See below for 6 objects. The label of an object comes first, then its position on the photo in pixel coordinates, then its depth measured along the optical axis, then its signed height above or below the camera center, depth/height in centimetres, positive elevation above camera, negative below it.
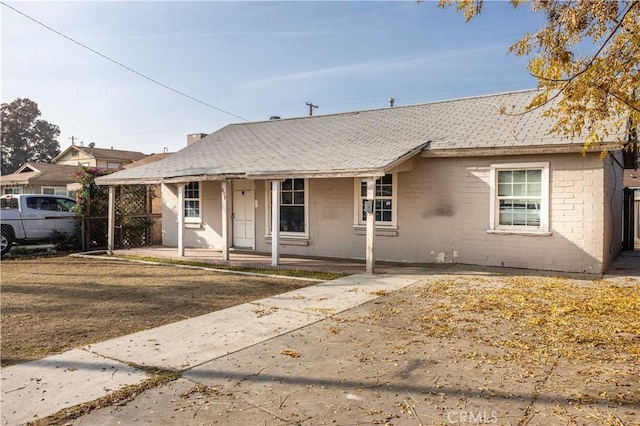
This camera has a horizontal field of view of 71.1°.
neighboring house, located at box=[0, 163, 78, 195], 3070 +212
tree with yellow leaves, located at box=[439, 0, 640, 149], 575 +216
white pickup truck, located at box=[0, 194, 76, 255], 1445 -23
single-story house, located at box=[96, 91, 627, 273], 1012 +61
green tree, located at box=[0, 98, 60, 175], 5888 +1017
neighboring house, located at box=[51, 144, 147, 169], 4055 +524
